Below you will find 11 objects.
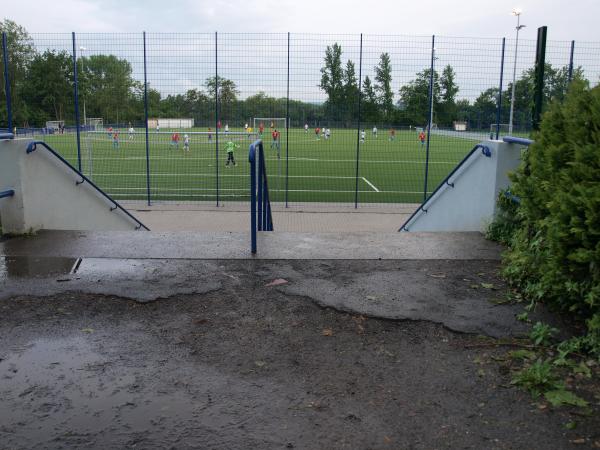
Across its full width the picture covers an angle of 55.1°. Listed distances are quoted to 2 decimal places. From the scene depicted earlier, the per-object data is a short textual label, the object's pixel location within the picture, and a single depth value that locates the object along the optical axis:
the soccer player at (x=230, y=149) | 22.84
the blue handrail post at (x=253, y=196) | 5.49
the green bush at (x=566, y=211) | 3.50
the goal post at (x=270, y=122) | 16.61
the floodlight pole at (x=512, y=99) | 13.71
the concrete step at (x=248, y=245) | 5.60
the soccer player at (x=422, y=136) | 17.54
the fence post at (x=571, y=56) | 13.40
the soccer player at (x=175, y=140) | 17.39
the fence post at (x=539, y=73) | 5.67
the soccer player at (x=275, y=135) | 19.84
